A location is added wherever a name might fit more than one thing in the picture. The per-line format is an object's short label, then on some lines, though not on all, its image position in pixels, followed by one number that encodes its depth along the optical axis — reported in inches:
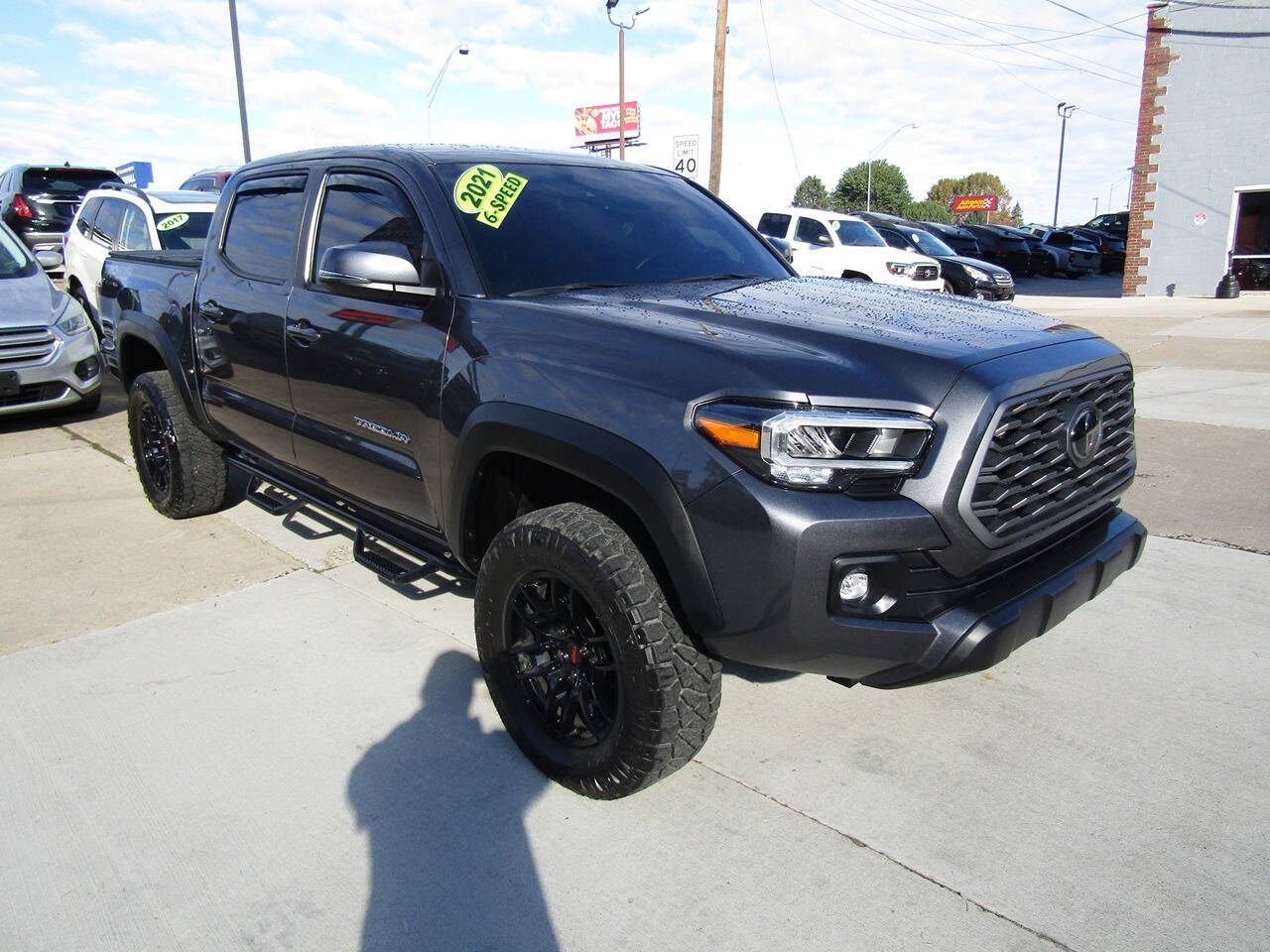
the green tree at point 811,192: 3085.6
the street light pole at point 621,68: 1299.2
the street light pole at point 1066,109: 2357.3
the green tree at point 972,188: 4097.0
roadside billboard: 2659.9
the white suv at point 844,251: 590.6
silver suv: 282.4
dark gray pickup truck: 86.7
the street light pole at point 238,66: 712.2
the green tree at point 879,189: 3105.3
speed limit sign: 749.3
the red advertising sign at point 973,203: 2214.6
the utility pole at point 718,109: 786.2
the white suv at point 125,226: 353.1
